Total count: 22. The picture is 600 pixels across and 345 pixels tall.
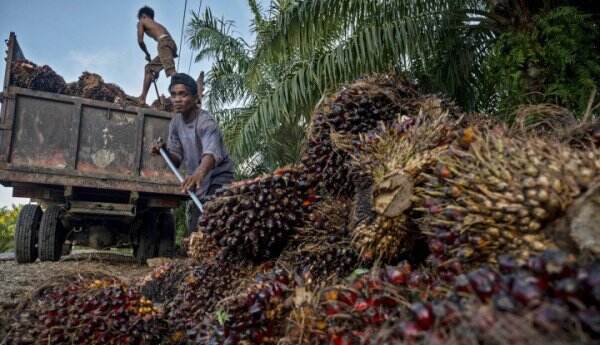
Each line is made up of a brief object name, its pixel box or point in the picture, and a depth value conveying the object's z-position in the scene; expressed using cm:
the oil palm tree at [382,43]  644
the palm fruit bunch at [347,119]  181
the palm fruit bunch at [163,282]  274
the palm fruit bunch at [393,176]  129
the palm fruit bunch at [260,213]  181
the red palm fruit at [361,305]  102
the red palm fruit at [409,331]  76
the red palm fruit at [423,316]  77
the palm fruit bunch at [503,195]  99
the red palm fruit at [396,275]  103
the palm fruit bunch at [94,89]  630
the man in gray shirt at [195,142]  390
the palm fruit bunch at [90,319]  165
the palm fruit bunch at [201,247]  221
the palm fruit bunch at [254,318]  129
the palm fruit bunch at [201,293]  186
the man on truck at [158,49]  783
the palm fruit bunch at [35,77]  582
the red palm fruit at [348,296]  107
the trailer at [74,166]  561
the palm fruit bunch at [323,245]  155
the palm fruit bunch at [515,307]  65
